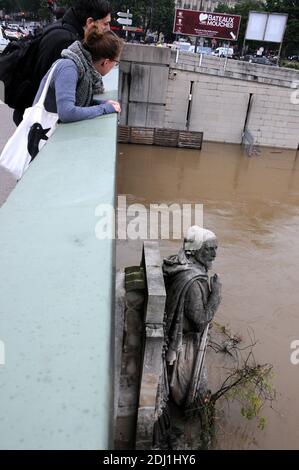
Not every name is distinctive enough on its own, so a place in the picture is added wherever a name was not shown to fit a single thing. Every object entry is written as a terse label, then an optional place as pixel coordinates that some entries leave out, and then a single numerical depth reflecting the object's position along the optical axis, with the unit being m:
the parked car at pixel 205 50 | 35.07
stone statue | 3.57
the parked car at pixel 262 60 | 34.50
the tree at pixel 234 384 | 4.59
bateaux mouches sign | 20.31
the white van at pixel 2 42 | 25.71
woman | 2.30
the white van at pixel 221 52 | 37.00
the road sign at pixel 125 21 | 26.72
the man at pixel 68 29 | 2.70
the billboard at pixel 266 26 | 21.16
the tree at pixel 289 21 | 37.88
